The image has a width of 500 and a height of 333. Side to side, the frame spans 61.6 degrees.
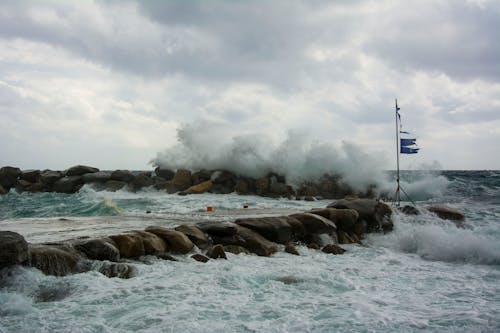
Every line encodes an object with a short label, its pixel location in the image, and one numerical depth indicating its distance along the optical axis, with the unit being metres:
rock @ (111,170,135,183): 25.65
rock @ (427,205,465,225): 12.69
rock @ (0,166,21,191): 28.27
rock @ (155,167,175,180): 27.49
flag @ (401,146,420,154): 13.45
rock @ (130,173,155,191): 24.77
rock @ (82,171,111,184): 25.45
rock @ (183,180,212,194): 22.72
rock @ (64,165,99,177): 27.19
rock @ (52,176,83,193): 25.47
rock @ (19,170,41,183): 28.38
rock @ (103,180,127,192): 24.48
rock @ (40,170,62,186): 26.75
